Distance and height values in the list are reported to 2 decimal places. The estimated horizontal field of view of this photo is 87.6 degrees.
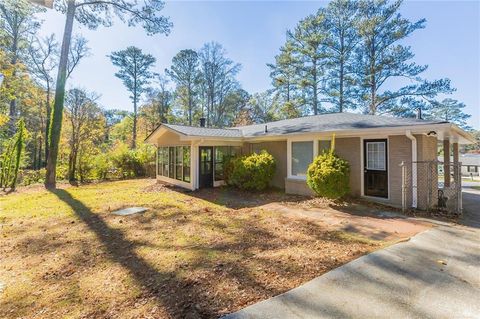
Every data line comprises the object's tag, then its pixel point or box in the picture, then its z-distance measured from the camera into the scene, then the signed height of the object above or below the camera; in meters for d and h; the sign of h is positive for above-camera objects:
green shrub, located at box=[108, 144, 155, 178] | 16.78 +0.12
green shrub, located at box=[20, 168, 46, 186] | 14.31 -0.85
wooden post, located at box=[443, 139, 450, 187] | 10.17 +0.08
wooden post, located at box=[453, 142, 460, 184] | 6.95 -0.37
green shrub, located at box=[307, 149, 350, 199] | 7.81 -0.50
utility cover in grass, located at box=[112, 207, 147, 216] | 7.48 -1.51
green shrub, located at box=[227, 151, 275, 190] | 10.23 -0.41
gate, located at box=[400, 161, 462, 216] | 7.05 -0.81
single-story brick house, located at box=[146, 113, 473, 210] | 7.66 +0.56
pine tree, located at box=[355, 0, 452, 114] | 18.42 +7.62
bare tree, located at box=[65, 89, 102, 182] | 14.81 +2.98
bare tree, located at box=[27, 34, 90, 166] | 19.55 +8.57
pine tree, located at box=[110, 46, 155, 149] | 26.80 +10.08
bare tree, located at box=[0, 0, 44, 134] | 18.23 +10.13
